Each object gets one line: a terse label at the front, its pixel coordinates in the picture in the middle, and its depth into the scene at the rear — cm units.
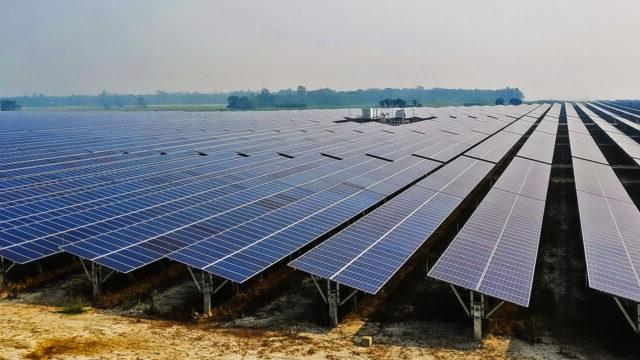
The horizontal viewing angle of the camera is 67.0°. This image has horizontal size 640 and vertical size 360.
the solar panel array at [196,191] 1970
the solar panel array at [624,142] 4810
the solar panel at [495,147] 4656
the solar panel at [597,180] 3035
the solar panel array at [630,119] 8731
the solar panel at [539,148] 4662
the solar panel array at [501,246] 1642
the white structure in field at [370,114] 10548
